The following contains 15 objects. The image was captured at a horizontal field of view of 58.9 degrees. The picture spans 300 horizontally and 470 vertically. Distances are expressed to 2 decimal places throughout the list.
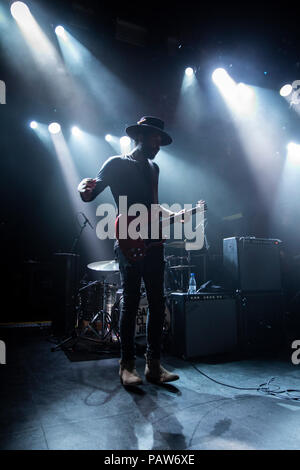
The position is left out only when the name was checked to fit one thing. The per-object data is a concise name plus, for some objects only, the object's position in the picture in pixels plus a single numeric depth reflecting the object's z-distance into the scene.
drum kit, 3.63
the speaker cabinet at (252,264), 3.20
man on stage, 1.99
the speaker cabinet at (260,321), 3.08
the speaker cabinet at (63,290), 4.11
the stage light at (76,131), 6.86
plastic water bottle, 3.55
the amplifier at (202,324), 2.78
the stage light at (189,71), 5.39
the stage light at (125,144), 7.15
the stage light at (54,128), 6.67
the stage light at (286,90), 5.18
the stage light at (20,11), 4.25
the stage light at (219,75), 5.24
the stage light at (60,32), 4.74
